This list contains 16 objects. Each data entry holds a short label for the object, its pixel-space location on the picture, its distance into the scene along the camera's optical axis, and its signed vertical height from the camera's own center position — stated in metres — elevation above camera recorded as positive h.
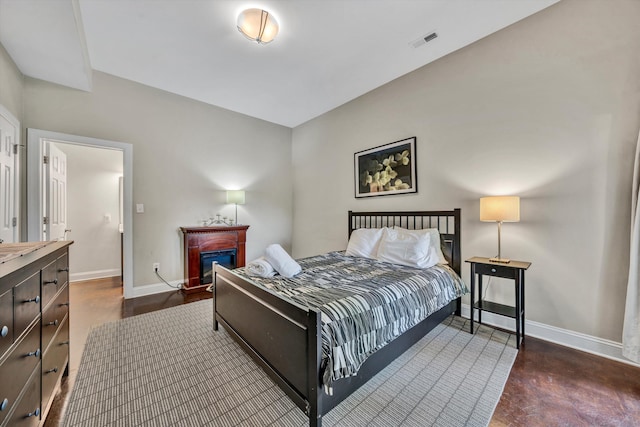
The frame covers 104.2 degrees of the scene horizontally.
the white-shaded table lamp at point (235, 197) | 4.18 +0.26
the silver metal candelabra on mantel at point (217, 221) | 4.11 -0.14
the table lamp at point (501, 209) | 2.22 +0.02
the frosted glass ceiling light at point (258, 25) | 2.26 +1.77
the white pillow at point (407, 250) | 2.61 -0.41
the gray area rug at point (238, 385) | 1.45 -1.18
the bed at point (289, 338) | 1.33 -0.88
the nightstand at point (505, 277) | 2.18 -0.64
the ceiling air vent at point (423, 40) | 2.57 +1.82
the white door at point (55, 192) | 2.97 +0.28
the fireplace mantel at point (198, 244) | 3.71 -0.49
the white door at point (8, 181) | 2.24 +0.31
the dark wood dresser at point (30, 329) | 0.91 -0.53
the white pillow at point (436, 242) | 2.76 -0.34
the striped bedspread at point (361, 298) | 1.41 -0.63
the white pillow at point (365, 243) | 3.12 -0.40
